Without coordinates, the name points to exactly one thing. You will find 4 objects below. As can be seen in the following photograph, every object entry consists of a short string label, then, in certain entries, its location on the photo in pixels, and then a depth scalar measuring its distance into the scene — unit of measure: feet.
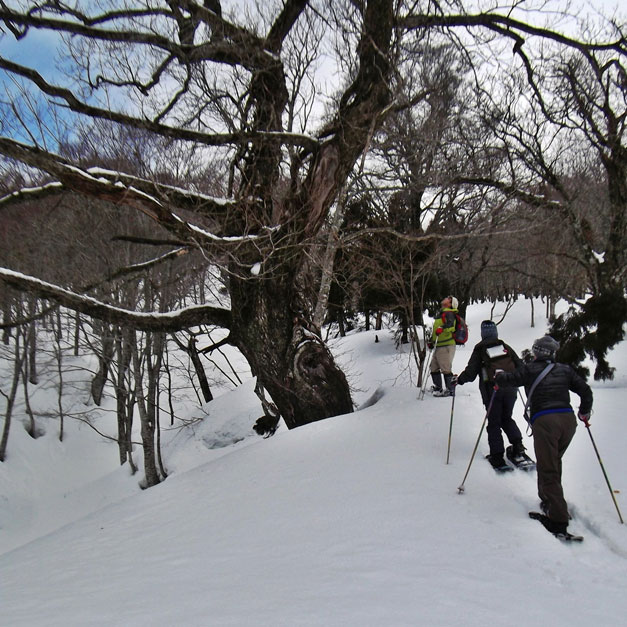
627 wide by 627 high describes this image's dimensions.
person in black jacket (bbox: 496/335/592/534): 12.43
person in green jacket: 24.27
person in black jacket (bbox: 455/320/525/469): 15.98
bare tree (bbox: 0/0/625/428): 17.88
